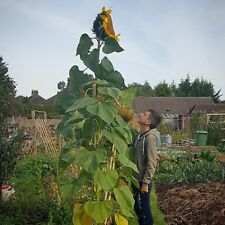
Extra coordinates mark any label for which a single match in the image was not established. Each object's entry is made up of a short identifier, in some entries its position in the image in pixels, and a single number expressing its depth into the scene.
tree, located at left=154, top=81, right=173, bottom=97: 34.06
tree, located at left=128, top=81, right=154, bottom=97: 33.69
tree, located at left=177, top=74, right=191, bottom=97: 34.06
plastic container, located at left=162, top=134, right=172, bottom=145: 12.61
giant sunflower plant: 1.89
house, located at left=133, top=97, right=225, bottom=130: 27.17
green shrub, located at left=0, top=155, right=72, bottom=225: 2.98
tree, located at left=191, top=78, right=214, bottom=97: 33.11
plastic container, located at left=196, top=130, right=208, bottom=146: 11.53
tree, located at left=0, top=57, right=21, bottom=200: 3.19
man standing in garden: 2.79
